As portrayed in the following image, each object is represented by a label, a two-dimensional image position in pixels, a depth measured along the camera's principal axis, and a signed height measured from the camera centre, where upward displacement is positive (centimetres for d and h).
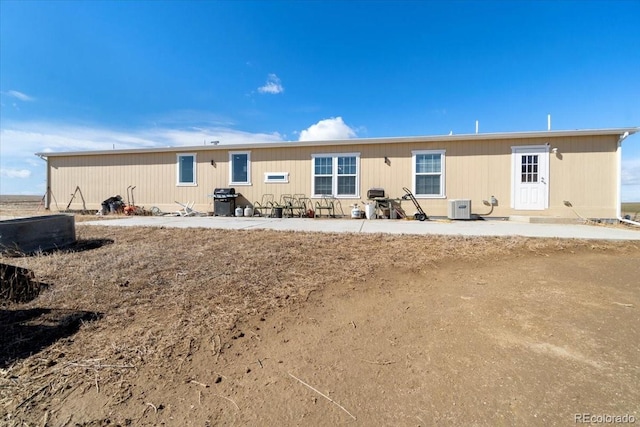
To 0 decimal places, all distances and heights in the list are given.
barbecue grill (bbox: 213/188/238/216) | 1147 +23
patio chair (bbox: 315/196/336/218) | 1100 +7
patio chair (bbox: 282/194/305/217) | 1104 +6
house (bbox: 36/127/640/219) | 935 +130
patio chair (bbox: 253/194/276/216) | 1152 +9
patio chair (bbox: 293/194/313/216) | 1106 +17
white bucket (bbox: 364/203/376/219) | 1034 -6
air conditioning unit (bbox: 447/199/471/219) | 969 +0
